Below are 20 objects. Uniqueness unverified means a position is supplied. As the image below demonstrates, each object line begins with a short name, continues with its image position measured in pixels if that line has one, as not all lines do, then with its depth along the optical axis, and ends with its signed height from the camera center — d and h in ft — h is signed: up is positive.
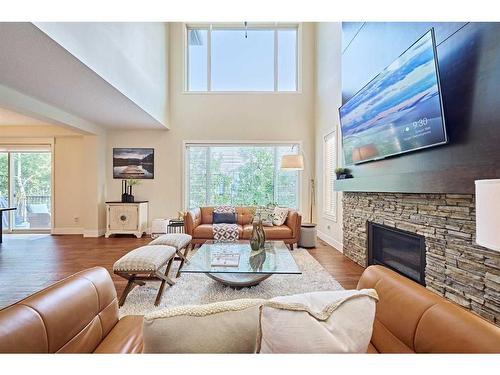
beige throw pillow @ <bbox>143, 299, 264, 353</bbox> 2.30 -1.28
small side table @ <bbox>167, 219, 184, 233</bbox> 16.52 -2.49
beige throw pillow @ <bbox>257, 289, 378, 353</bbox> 2.26 -1.23
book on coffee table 8.25 -2.43
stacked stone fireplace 5.46 -1.47
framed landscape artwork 19.95 +1.96
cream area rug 8.05 -3.54
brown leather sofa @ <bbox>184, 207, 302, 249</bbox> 14.48 -2.42
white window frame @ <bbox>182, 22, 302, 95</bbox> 20.18 +11.00
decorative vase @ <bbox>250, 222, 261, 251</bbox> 10.00 -2.02
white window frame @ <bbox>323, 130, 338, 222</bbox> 15.49 +0.31
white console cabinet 18.35 -2.23
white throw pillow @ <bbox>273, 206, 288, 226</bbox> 15.38 -1.69
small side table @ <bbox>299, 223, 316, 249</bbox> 15.26 -2.92
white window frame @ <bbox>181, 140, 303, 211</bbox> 20.08 +3.36
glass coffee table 7.80 -2.45
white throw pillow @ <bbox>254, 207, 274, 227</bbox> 15.31 -1.61
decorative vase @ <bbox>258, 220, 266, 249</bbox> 10.03 -1.87
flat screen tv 6.37 +2.40
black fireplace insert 8.14 -2.28
